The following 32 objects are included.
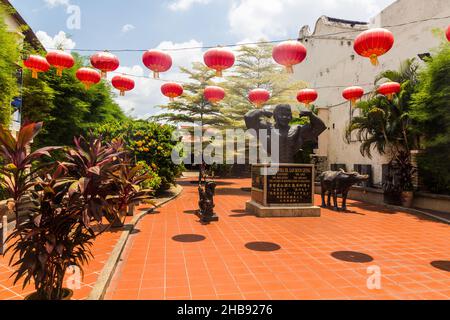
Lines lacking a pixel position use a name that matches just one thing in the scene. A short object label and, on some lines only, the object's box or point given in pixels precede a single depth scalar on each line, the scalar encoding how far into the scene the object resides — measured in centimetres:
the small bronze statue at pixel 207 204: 818
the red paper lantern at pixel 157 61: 831
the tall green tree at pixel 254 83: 1859
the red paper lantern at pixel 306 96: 1197
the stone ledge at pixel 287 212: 896
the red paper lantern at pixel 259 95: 1239
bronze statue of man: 975
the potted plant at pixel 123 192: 335
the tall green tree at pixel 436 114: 948
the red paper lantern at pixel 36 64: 851
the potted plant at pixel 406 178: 1120
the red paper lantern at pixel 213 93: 1161
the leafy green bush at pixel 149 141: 1218
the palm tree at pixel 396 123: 1141
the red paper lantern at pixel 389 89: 984
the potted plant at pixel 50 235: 293
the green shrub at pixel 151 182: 1004
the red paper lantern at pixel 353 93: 1174
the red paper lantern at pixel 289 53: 781
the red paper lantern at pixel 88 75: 898
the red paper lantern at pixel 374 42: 686
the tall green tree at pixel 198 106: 1875
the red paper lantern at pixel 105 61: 821
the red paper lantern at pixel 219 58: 813
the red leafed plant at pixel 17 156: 285
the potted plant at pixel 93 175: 302
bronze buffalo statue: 997
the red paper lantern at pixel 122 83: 1002
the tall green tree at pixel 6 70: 807
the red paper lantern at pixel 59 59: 816
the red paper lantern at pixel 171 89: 1124
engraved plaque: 923
